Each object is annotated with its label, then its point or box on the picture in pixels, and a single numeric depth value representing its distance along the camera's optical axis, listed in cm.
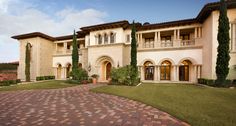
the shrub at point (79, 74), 1986
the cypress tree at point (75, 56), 2134
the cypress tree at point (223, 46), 1329
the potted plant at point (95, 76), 2156
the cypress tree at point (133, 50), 1795
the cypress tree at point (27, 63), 2400
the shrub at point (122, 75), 1611
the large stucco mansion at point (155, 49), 1566
